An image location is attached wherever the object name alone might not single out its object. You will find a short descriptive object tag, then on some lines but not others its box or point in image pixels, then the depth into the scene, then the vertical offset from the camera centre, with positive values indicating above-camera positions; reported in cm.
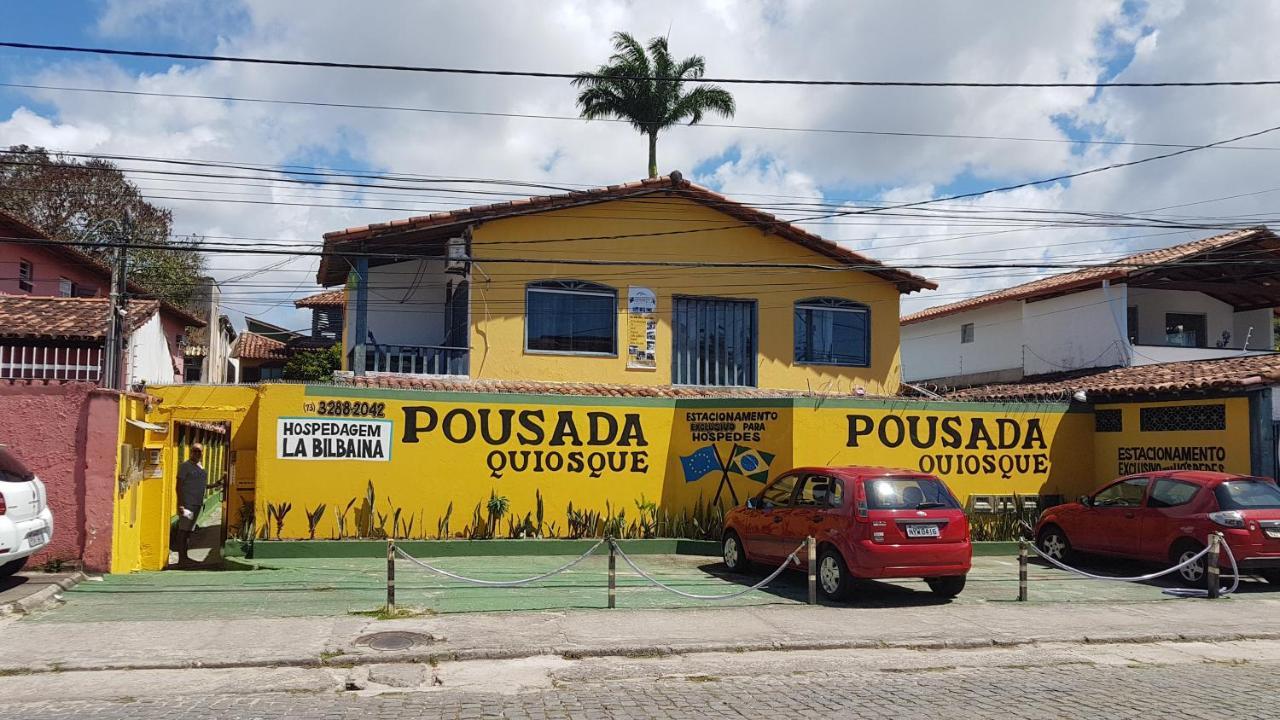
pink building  1647 +196
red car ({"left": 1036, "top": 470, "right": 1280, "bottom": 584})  1190 -119
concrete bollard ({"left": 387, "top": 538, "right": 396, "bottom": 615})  970 -167
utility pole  1225 +121
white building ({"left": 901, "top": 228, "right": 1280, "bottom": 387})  2214 +288
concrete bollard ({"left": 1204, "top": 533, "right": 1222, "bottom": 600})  1143 -166
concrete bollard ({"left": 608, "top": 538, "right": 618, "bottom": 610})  1033 -177
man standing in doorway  1305 -110
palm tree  3500 +1202
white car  945 -109
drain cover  844 -202
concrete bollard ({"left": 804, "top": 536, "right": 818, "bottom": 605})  1074 -162
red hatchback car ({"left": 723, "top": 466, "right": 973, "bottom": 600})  1066 -119
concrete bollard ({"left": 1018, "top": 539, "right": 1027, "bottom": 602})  1117 -178
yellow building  1922 +263
